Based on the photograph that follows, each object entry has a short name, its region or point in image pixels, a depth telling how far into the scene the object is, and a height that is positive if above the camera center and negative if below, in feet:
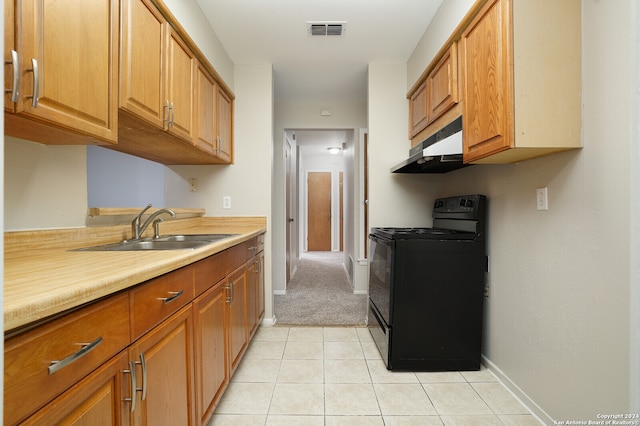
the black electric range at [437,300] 6.20 -1.87
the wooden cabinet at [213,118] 6.70 +2.37
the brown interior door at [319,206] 24.86 +0.39
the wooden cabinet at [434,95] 6.19 +2.77
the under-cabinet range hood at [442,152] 5.89 +1.19
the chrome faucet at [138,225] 5.51 -0.26
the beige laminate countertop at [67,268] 1.83 -0.54
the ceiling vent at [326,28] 7.11 +4.49
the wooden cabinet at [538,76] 4.08 +1.89
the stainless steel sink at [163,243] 4.64 -0.59
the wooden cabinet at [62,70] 2.69 +1.48
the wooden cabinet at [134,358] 1.82 -1.25
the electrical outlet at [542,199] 4.67 +0.18
